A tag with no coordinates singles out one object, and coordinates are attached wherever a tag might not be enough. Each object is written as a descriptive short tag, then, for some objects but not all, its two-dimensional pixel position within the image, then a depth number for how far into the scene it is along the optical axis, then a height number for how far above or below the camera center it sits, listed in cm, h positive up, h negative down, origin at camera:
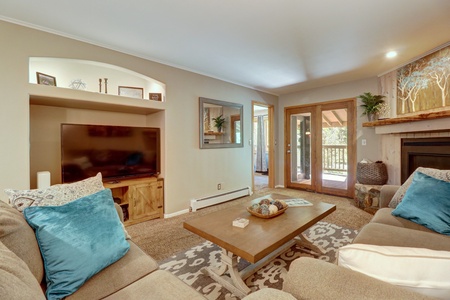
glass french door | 432 +2
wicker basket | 346 -43
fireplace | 273 -9
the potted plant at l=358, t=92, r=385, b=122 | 370 +78
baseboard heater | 356 -93
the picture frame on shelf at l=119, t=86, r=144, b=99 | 314 +90
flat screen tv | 254 -2
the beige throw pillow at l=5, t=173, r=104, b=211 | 115 -26
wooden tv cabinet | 291 -70
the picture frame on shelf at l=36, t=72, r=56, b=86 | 234 +83
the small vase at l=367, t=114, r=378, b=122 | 378 +56
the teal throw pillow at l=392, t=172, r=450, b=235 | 165 -48
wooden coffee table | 144 -66
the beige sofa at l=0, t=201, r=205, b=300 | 95 -67
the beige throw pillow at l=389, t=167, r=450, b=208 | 187 -30
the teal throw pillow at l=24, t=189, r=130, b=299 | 100 -48
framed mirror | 377 +50
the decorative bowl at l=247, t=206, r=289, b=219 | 189 -61
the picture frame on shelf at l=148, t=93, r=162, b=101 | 327 +85
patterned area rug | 169 -110
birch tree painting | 267 +91
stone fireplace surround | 268 +18
